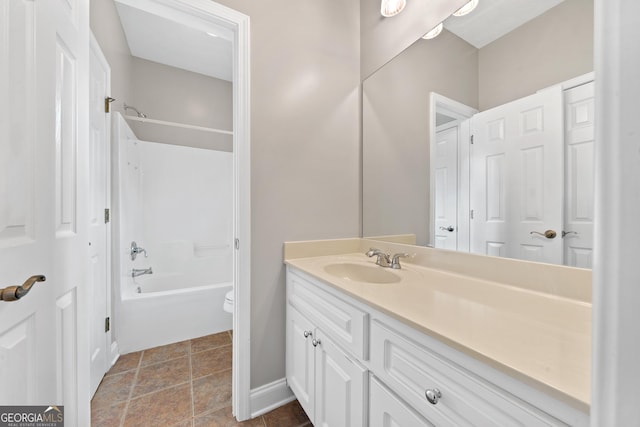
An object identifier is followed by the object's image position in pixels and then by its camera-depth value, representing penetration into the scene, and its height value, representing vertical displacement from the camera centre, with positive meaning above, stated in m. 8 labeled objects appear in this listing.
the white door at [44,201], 0.61 +0.03
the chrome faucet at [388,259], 1.27 -0.25
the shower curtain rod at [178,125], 2.05 +0.82
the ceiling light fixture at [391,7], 1.39 +1.16
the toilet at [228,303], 1.97 -0.73
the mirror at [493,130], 0.80 +0.34
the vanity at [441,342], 0.47 -0.31
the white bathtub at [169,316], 1.81 -0.81
